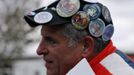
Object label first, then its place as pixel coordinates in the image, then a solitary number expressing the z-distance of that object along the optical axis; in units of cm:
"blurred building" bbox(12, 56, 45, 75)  2383
